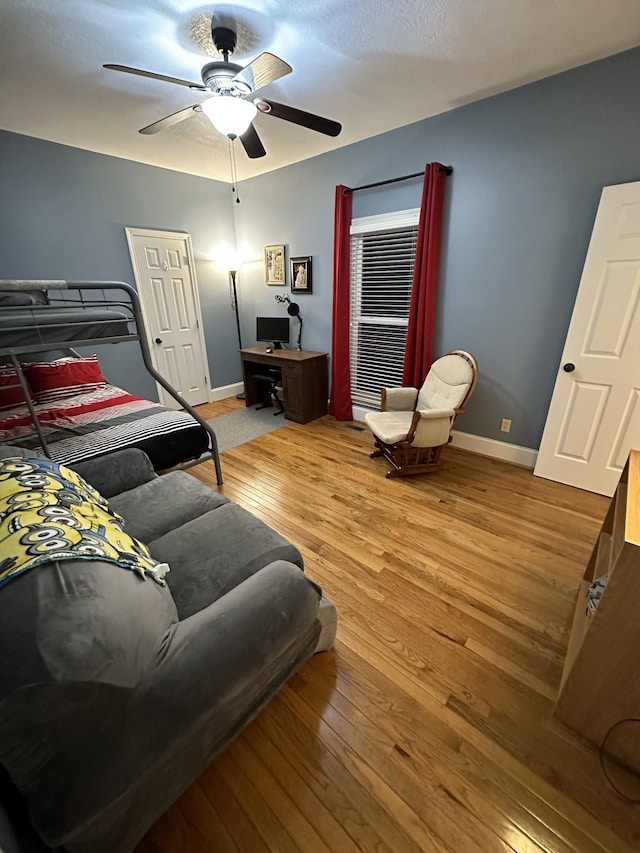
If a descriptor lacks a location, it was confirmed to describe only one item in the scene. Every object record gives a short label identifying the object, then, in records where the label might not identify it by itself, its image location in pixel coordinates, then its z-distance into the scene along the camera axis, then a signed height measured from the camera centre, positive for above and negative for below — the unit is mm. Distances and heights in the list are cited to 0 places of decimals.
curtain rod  2650 +943
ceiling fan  1624 +1009
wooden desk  3697 -845
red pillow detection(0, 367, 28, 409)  2641 -700
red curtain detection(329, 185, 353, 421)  3285 -146
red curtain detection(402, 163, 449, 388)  2707 +118
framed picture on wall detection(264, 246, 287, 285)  4078 +376
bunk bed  1667 -770
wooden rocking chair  2572 -911
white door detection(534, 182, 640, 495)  2115 -453
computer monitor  4129 -375
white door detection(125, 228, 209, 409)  3801 -106
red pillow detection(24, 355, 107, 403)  2830 -646
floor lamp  4551 +88
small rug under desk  3521 -1358
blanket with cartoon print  743 -537
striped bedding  2094 -828
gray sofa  606 -840
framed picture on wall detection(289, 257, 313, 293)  3836 +244
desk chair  4090 -1053
